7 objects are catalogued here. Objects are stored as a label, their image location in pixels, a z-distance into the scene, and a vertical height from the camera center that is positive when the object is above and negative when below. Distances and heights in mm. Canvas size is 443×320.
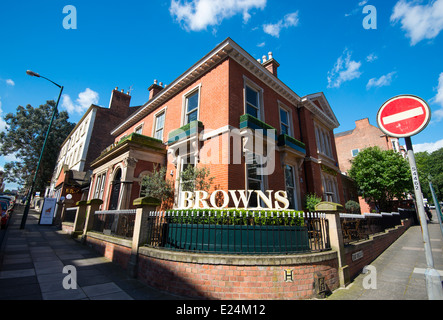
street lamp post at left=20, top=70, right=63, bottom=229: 13235 +717
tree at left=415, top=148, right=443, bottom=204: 42806 +10936
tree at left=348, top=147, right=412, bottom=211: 19734 +4117
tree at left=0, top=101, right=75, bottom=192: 34688 +11991
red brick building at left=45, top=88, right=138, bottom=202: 21877 +8755
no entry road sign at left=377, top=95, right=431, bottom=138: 3121 +1625
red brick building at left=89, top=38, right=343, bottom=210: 9367 +4059
